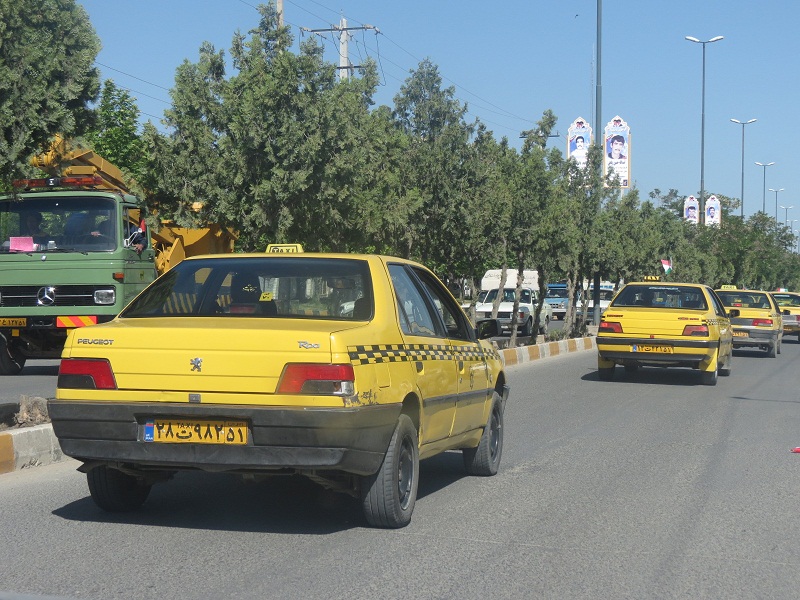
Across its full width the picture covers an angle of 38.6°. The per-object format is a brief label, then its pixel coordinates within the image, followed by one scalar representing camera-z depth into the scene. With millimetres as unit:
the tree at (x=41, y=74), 9844
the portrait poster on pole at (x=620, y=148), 78688
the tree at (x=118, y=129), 33594
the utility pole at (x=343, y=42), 39250
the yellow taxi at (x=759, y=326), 27453
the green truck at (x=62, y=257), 15594
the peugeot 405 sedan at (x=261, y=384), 5828
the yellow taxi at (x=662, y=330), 18000
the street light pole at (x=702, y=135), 62344
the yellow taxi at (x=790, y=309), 37731
